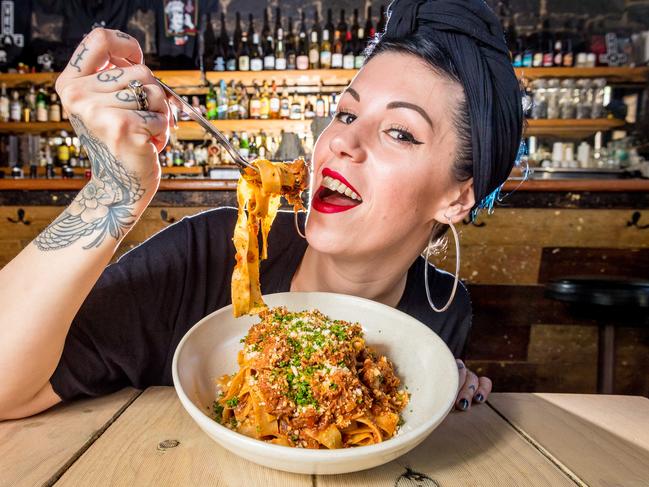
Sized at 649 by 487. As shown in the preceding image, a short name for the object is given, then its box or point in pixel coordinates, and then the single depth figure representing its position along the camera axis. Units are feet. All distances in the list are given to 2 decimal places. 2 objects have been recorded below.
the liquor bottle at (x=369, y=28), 18.16
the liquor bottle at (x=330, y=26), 18.43
